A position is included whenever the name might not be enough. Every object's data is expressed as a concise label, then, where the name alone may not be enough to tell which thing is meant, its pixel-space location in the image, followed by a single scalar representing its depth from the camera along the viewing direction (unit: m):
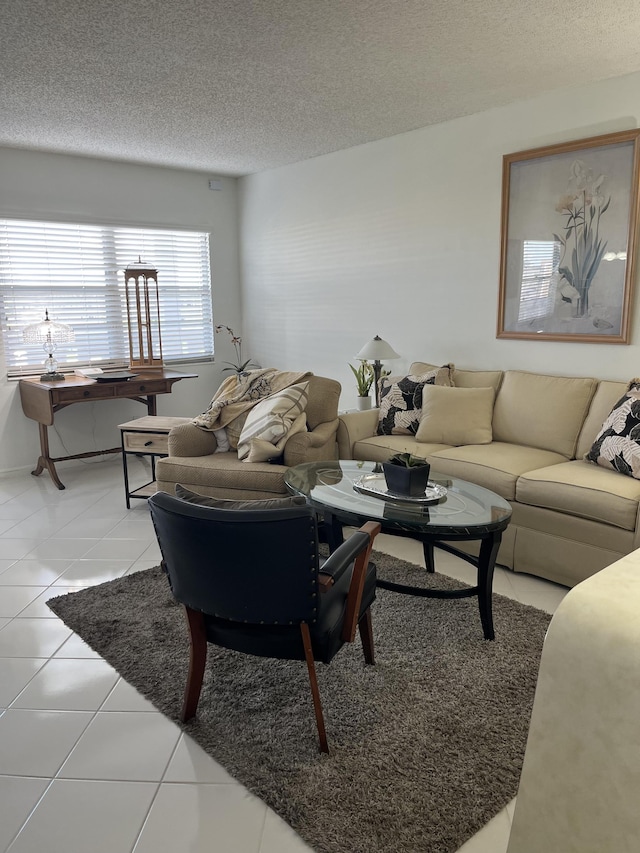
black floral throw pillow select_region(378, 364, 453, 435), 3.99
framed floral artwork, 3.42
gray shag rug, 1.67
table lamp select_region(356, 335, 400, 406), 4.37
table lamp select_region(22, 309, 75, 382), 4.65
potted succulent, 2.65
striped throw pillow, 3.62
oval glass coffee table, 2.40
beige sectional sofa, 2.81
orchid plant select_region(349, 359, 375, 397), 4.67
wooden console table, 4.54
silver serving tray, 2.67
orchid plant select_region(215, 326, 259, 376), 6.15
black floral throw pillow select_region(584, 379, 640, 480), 2.97
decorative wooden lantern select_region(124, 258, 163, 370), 5.33
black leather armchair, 1.70
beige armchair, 3.48
